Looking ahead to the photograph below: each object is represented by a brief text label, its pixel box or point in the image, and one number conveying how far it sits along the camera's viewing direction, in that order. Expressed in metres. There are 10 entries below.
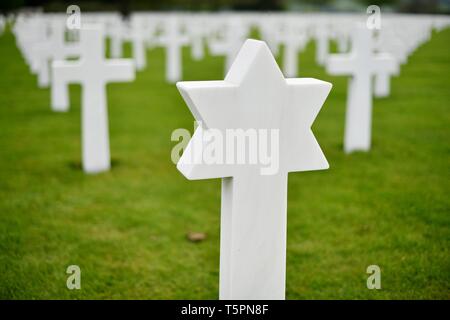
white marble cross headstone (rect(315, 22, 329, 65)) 14.67
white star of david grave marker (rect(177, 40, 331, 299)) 2.10
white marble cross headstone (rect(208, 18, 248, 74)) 10.90
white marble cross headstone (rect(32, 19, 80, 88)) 8.72
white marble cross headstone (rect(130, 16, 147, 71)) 13.85
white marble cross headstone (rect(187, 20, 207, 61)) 16.33
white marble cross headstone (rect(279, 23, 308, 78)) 11.84
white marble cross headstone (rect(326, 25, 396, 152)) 6.13
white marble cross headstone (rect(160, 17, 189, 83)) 11.62
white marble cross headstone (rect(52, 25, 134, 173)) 5.47
